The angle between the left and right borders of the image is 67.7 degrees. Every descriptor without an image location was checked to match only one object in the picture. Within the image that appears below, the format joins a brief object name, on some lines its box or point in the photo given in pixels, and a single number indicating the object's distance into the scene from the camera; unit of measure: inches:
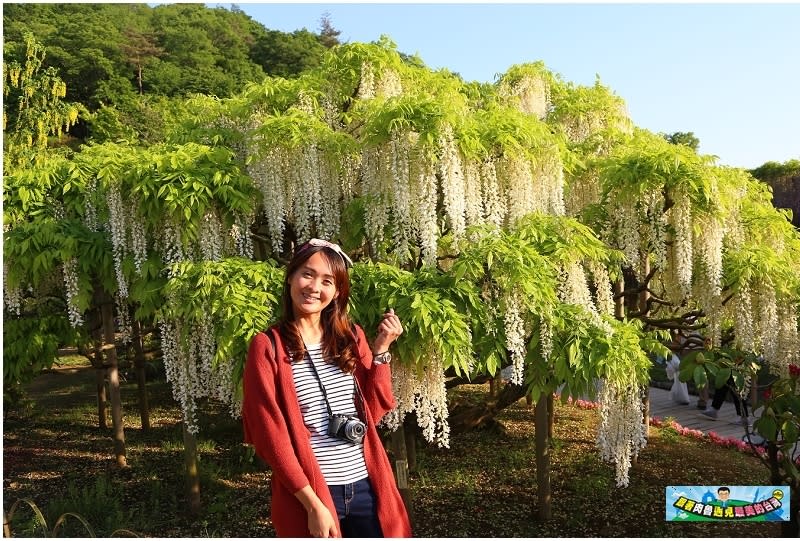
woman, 82.7
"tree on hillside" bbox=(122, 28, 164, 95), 1343.5
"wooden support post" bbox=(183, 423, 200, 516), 246.2
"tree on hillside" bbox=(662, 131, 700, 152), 1175.8
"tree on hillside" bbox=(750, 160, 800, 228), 729.0
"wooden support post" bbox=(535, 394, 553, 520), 245.9
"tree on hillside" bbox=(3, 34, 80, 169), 466.3
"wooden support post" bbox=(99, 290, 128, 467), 281.3
